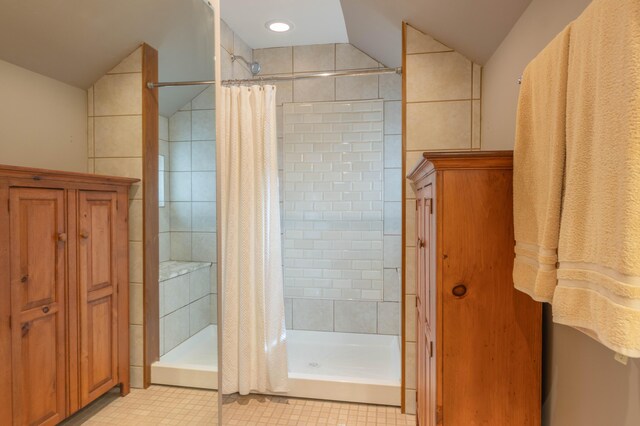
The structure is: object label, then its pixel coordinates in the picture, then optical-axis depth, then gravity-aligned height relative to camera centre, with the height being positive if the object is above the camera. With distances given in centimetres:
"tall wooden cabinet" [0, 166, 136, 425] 103 -30
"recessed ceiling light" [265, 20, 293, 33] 271 +140
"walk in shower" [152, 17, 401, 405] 293 +1
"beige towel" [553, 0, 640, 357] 55 +4
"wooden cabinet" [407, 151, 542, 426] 115 -33
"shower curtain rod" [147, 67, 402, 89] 179 +81
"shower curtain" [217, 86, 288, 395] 220 -25
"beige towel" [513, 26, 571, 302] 79 +10
